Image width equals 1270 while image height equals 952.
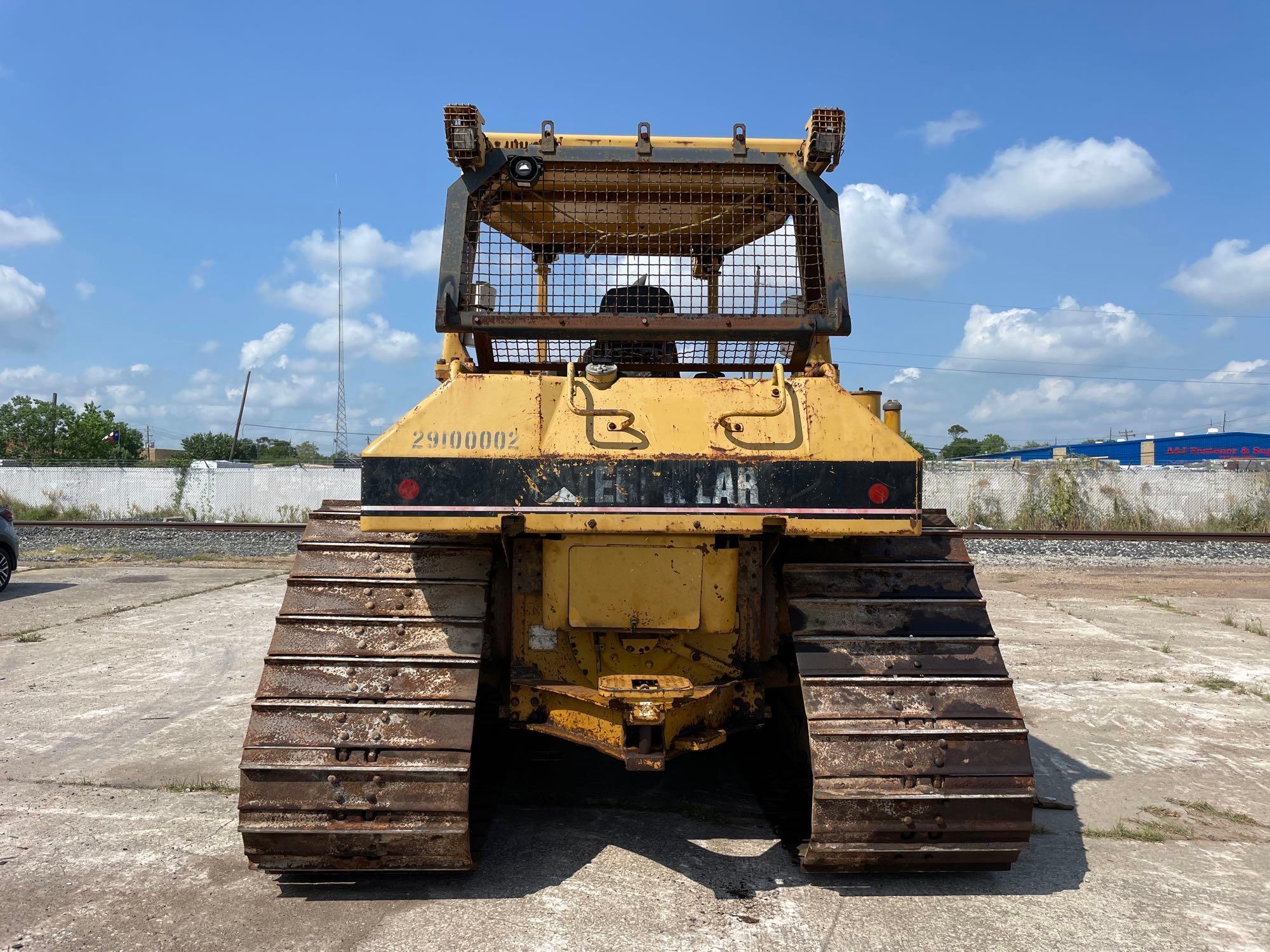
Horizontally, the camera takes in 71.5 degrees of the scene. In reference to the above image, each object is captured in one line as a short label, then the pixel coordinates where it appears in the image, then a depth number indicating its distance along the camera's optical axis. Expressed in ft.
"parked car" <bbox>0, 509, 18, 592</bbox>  38.06
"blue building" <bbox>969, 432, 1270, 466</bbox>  208.64
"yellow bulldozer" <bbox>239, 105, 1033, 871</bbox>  10.37
